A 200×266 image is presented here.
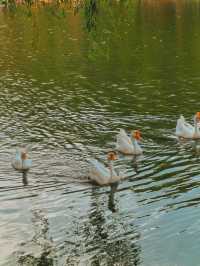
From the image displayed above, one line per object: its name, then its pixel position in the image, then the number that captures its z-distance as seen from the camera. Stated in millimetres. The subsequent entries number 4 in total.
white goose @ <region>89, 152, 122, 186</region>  18672
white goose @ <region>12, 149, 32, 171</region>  19844
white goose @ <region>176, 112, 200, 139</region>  23734
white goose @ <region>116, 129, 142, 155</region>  21688
